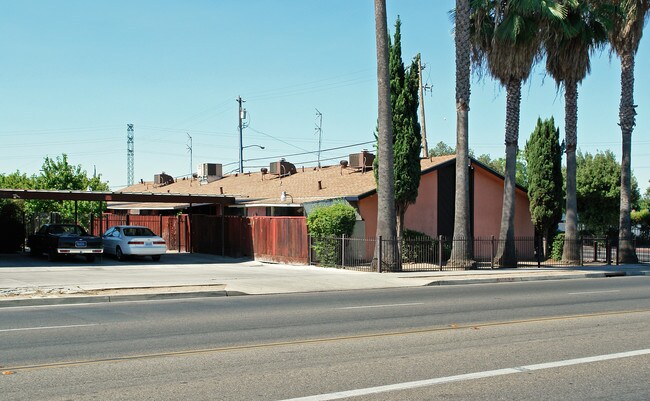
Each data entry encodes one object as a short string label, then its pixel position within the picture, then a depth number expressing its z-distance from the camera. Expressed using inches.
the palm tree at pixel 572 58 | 1147.0
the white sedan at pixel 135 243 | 1177.4
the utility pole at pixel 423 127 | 1684.3
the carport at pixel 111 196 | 1109.1
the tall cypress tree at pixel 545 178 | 1344.7
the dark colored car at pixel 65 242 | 1109.7
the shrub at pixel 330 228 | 1064.8
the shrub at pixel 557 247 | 1342.3
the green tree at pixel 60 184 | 1999.3
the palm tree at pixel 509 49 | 1090.7
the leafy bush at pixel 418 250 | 1144.2
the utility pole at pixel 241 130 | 2480.3
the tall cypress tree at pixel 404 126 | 1120.2
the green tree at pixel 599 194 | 1860.2
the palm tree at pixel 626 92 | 1231.5
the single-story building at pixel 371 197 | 1234.0
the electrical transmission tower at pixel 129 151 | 3250.5
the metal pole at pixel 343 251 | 1048.8
